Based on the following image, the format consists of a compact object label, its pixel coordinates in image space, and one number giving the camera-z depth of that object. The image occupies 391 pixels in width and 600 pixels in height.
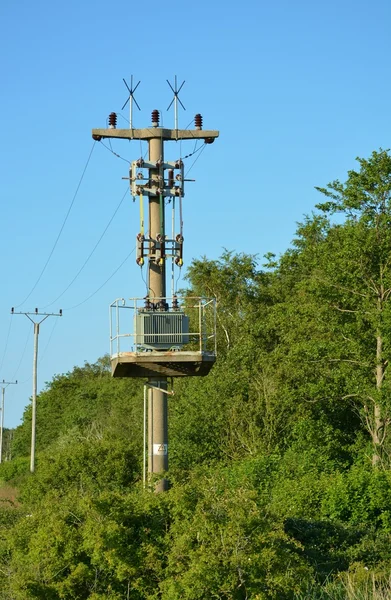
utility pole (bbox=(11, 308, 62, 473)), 61.53
